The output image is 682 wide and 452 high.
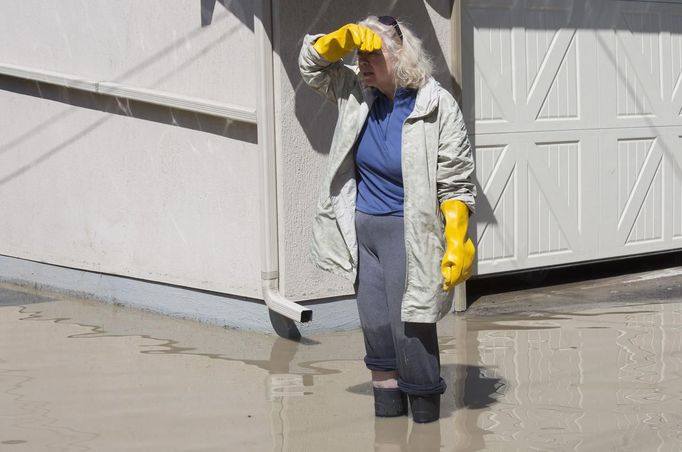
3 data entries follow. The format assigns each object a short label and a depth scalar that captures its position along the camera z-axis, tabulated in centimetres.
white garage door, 1465
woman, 910
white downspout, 1245
